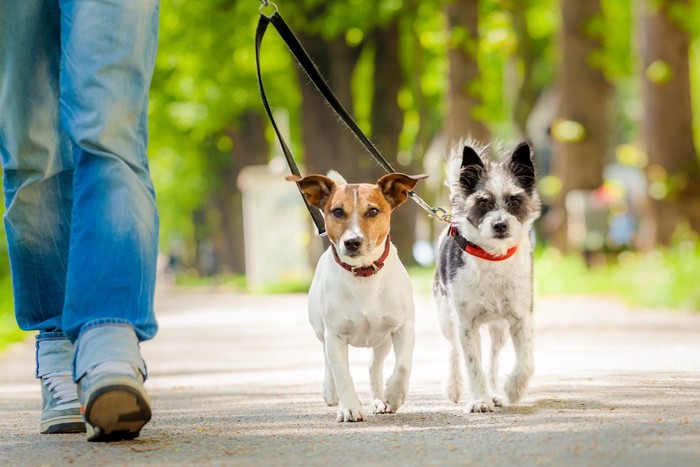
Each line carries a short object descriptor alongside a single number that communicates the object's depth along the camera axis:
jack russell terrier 6.10
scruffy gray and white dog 6.57
